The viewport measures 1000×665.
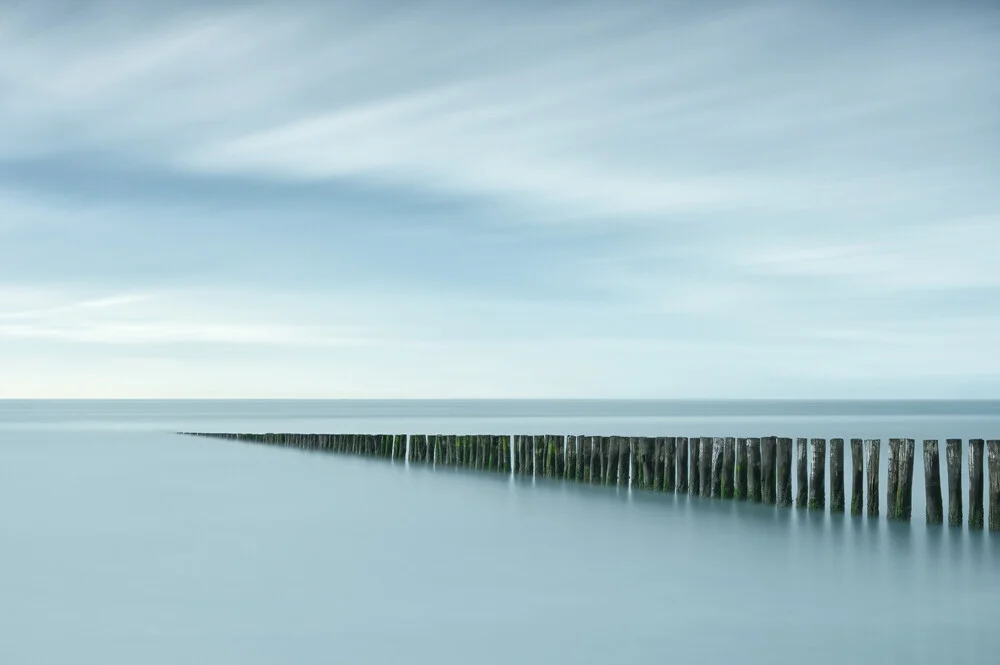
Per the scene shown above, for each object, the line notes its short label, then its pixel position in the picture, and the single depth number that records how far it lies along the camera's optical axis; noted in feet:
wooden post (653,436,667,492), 57.67
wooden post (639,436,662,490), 58.34
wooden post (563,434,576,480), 65.87
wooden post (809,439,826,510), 48.01
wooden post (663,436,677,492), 56.95
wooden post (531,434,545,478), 69.15
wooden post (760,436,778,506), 50.37
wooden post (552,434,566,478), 67.20
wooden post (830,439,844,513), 47.06
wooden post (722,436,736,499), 52.60
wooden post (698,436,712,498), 53.72
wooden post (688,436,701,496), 54.75
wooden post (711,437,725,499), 53.11
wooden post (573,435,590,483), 64.64
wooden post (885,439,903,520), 43.60
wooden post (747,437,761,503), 50.78
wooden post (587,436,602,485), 63.05
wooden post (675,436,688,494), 55.88
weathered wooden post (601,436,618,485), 61.57
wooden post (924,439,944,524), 43.04
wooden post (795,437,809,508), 48.56
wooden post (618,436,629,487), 61.00
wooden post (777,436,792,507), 49.90
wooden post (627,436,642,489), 59.41
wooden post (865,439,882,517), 44.62
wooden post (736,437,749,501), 51.80
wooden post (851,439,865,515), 45.83
